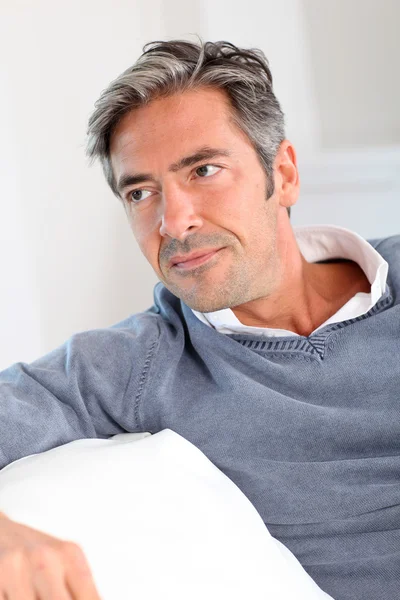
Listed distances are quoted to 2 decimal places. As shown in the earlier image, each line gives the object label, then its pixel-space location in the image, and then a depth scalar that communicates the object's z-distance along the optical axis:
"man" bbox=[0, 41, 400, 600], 1.23
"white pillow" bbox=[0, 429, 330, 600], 1.06
